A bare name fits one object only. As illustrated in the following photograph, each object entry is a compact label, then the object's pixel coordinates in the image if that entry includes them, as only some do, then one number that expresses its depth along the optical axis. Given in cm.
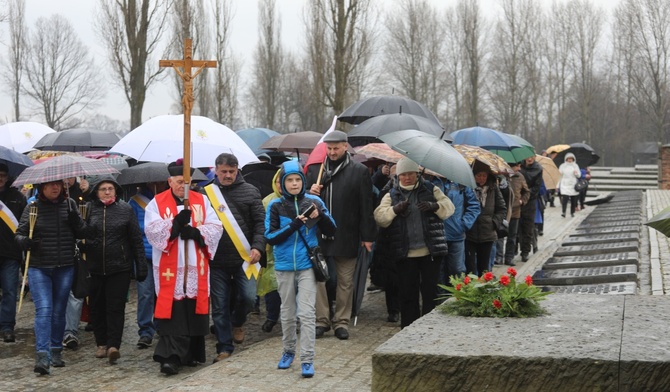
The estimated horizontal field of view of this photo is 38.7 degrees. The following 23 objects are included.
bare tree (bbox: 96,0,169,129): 2619
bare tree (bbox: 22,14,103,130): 4691
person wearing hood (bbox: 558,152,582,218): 2436
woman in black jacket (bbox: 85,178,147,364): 847
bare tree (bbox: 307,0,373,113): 2886
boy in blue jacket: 759
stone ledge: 462
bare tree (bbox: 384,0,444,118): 5572
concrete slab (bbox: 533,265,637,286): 1063
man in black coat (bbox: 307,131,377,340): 909
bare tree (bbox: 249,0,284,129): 5019
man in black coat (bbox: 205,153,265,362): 855
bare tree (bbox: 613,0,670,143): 4459
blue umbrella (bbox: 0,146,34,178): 958
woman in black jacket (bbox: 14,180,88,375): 798
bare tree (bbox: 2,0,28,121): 4450
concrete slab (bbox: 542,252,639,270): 1218
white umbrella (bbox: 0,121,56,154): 1502
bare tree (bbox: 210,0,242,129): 4316
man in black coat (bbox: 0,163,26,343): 949
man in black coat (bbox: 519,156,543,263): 1592
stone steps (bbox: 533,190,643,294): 1056
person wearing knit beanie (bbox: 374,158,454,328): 875
